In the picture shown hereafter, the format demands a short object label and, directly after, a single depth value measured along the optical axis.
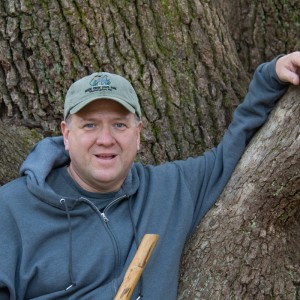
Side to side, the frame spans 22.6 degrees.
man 3.22
